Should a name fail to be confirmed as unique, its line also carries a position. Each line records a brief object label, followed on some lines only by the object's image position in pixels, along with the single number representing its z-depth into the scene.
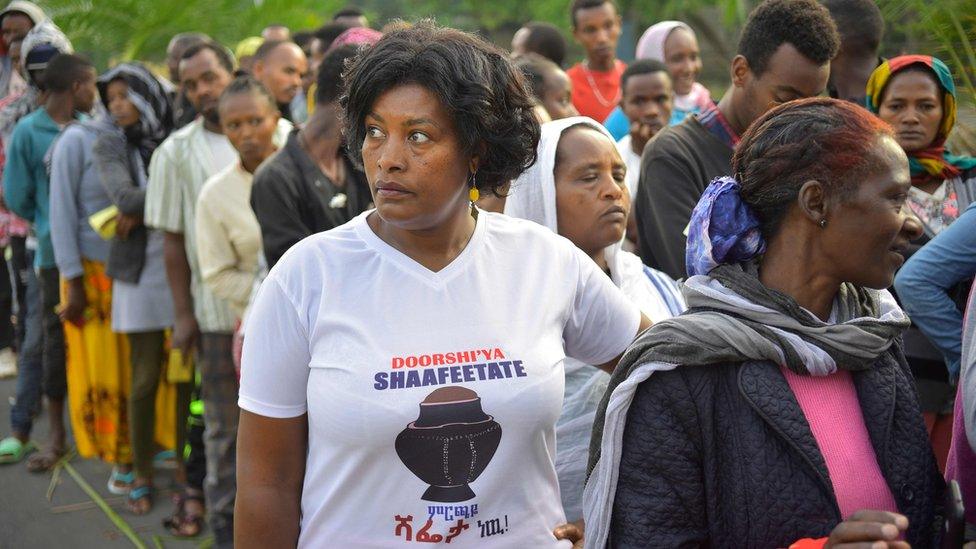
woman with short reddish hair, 2.15
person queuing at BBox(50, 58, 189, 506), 6.33
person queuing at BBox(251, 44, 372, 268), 4.31
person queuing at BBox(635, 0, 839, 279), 3.81
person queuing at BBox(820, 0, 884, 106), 4.61
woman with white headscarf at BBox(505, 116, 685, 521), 3.28
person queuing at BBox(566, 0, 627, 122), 7.47
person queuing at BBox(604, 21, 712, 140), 7.31
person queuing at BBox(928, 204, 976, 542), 3.39
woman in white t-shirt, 2.29
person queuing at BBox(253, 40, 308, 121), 6.66
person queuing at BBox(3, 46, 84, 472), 6.76
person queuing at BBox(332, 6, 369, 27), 7.82
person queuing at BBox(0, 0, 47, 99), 8.34
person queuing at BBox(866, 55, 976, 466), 3.79
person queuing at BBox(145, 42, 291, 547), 5.00
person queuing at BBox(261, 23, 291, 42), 8.68
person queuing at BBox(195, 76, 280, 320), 5.00
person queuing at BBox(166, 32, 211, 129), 6.40
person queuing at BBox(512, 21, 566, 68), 7.32
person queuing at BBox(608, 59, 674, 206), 6.15
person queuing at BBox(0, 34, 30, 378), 7.73
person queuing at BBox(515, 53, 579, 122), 5.50
